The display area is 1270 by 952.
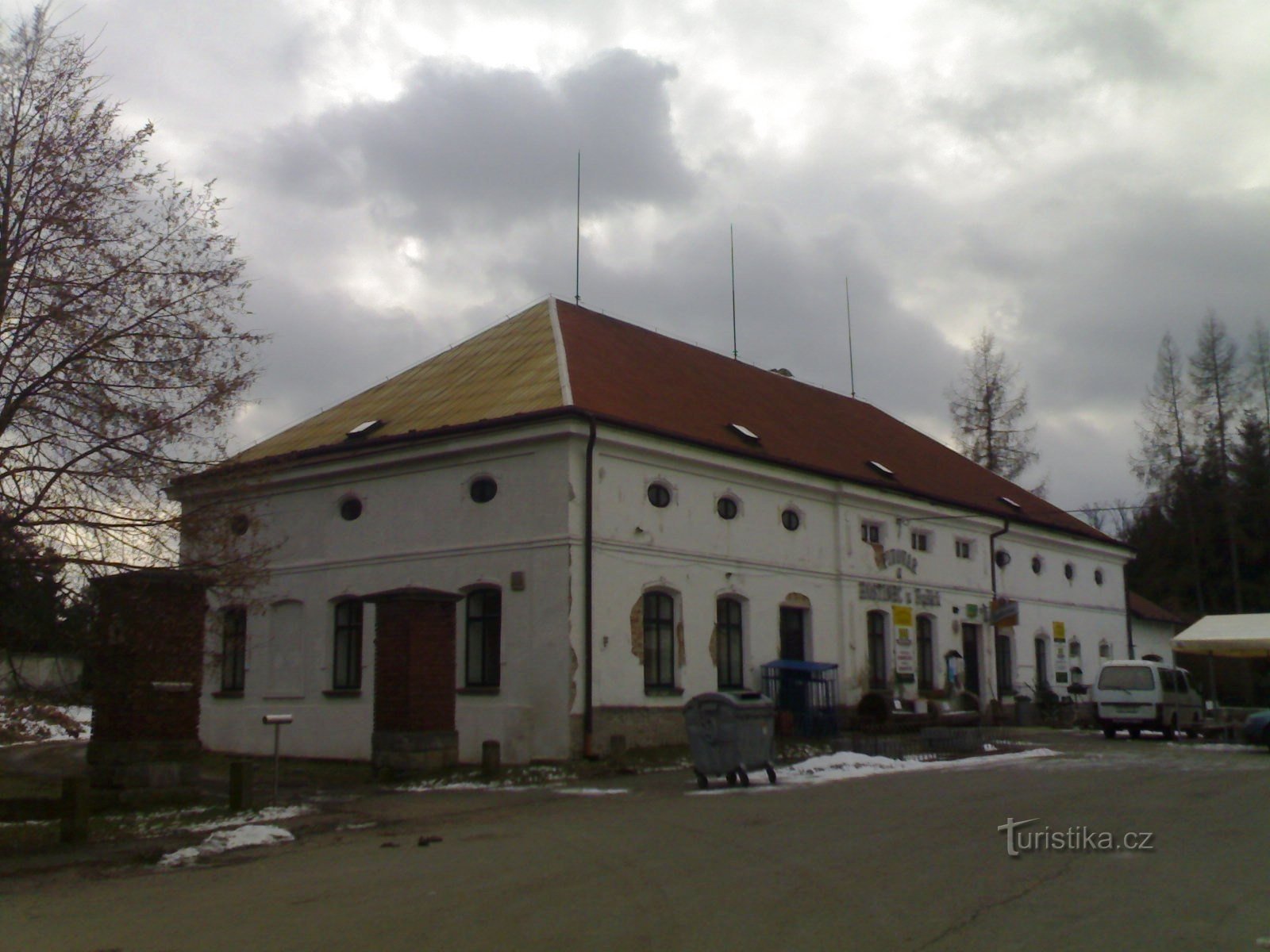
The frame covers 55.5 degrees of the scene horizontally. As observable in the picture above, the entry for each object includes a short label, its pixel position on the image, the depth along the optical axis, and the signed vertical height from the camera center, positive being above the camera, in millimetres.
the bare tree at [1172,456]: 49812 +9080
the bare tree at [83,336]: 12859 +3765
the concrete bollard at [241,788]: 14711 -1307
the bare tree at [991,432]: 50219 +10313
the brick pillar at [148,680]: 13180 -3
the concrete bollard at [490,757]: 18469 -1181
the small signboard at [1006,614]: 32844 +1734
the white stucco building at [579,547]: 21281 +2621
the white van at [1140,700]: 26609 -468
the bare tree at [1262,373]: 49719 +12474
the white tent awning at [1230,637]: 31641 +1077
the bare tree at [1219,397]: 49312 +11454
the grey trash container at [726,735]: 16656 -765
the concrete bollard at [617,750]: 19844 -1178
